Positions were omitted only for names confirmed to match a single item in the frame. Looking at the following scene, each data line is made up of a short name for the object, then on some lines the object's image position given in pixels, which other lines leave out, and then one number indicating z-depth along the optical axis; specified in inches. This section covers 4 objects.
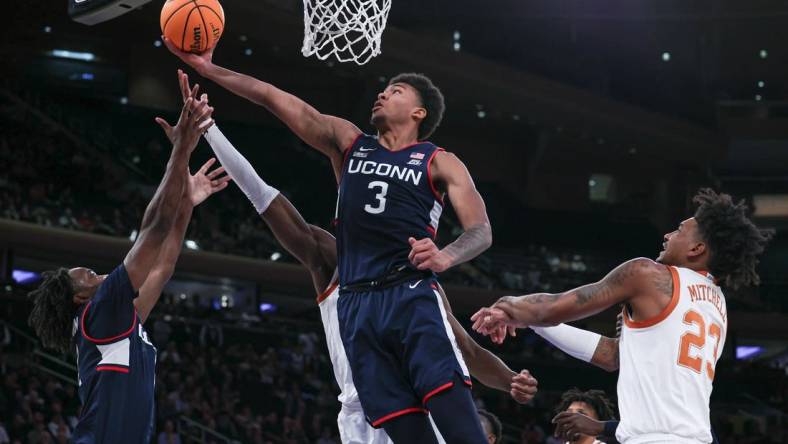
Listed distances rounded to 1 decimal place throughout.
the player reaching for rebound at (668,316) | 334.0
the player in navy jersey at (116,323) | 405.1
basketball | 387.9
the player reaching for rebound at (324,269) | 398.3
